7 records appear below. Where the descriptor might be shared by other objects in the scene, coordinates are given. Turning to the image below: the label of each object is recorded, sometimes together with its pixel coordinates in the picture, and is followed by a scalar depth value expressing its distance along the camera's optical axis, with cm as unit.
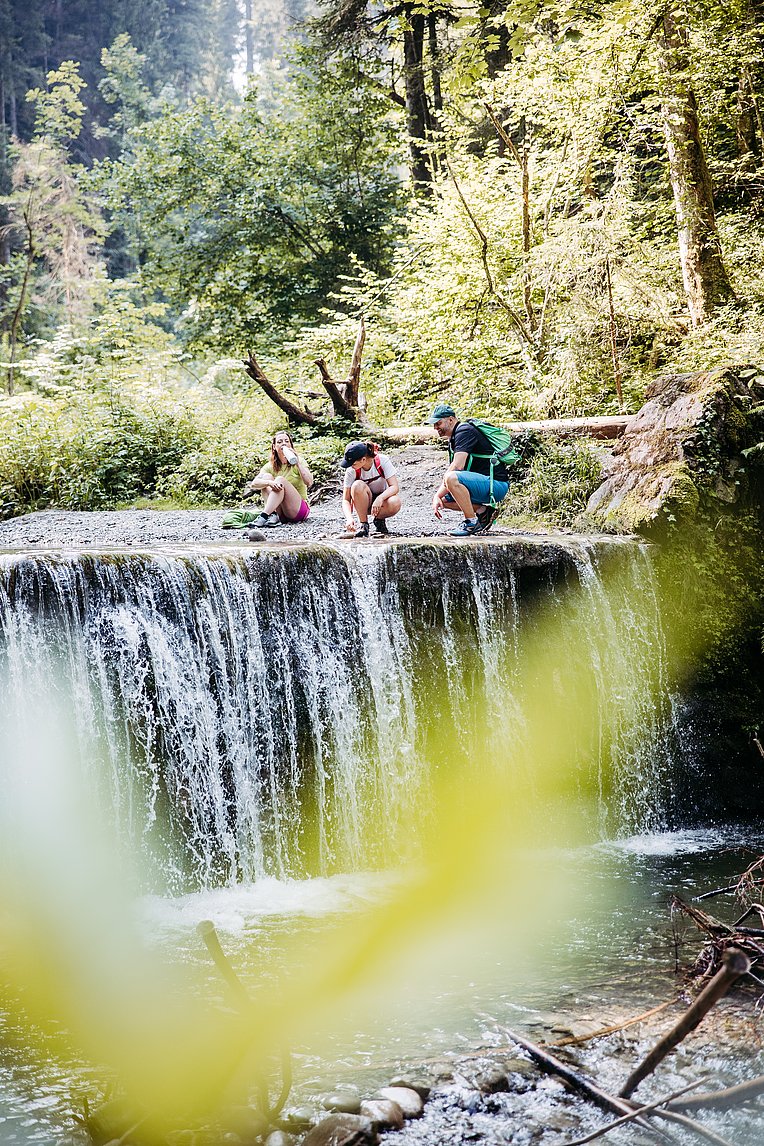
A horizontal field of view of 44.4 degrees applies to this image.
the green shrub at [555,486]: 1011
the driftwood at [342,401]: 1351
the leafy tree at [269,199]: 2128
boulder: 852
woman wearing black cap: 855
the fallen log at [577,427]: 1081
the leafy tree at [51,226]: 2089
